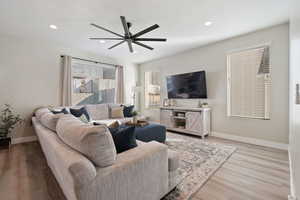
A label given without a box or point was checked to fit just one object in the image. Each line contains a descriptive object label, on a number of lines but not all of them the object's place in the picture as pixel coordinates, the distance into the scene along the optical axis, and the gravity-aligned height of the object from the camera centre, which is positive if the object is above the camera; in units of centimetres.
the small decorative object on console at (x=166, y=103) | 500 -13
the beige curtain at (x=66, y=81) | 411 +54
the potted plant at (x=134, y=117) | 313 -42
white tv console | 378 -60
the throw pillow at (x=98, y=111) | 432 -38
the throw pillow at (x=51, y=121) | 178 -29
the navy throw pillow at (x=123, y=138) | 140 -40
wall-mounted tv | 407 +44
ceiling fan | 239 +118
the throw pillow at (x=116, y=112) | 453 -42
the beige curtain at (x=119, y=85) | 536 +56
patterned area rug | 170 -107
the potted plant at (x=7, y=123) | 317 -58
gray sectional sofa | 95 -53
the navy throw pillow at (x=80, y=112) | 361 -34
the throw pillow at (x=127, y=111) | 466 -39
